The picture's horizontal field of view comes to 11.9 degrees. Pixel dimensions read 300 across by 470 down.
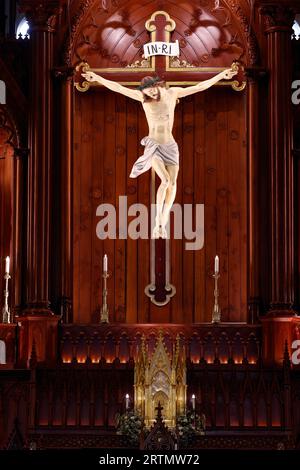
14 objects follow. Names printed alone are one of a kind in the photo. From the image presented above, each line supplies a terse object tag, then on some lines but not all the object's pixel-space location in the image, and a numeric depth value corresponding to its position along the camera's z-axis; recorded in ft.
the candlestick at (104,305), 65.87
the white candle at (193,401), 60.29
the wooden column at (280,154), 65.41
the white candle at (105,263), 66.78
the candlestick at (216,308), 65.67
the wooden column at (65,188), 66.33
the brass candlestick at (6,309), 66.19
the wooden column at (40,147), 65.46
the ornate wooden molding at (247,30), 67.41
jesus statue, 66.74
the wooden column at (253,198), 66.18
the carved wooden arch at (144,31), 68.08
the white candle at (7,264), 67.05
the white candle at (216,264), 66.59
